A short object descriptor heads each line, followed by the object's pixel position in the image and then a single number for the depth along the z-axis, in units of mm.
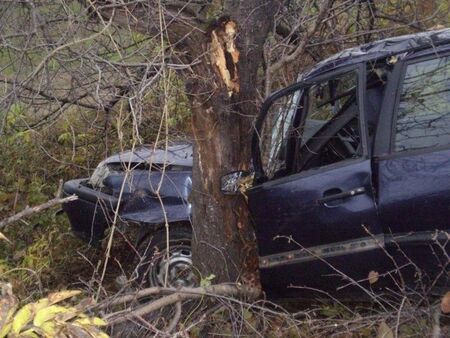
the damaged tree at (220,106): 3912
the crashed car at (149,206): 4723
